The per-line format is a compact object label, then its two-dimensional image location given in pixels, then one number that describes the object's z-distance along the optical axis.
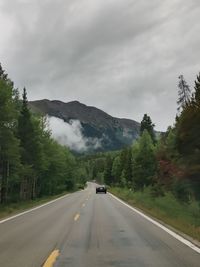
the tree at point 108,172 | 90.37
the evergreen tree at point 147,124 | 59.95
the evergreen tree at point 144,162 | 42.59
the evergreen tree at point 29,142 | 26.38
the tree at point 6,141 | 18.48
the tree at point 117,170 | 73.90
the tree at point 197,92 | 20.90
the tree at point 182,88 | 37.23
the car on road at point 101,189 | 44.53
